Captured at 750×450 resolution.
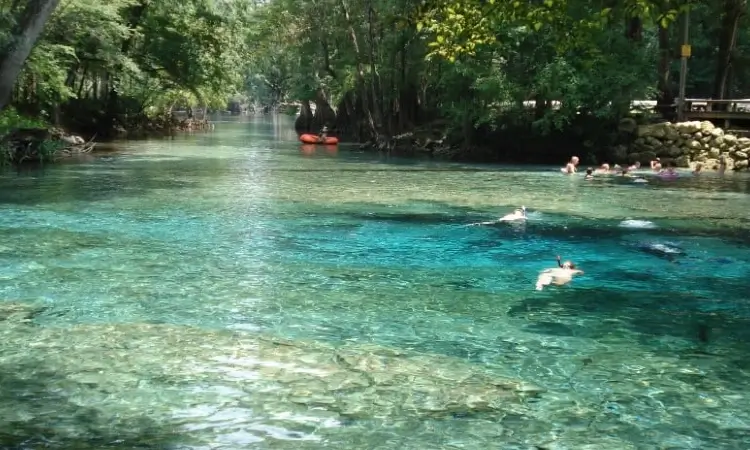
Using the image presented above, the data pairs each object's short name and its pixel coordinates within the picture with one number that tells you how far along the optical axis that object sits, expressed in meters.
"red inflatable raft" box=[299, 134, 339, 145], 45.16
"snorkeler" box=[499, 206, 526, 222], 16.22
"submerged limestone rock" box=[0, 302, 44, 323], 8.62
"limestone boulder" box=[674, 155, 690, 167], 30.02
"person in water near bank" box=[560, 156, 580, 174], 26.73
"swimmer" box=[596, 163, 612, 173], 26.84
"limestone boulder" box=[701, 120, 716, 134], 29.91
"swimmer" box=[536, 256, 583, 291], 10.92
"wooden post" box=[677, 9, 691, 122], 28.69
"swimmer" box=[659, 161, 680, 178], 26.14
